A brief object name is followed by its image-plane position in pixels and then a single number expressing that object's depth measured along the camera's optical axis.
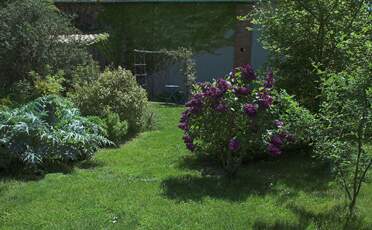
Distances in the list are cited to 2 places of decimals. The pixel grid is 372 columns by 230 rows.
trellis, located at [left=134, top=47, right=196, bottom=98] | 15.42
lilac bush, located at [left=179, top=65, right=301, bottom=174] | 6.94
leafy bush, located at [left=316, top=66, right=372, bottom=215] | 5.18
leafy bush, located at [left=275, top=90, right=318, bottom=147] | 5.66
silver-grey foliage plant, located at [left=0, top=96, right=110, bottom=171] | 7.43
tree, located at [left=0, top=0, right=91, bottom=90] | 10.02
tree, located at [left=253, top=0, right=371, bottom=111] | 8.32
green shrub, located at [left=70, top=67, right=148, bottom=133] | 10.17
